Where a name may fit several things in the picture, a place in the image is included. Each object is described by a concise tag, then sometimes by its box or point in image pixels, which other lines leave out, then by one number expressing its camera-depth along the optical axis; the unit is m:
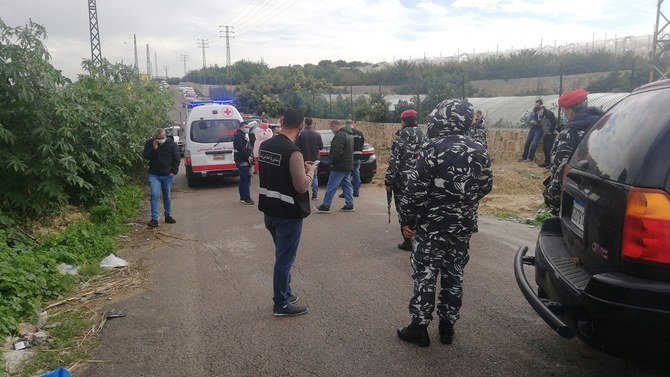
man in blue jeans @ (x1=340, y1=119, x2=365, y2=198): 10.08
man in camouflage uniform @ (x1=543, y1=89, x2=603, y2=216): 4.48
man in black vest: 4.18
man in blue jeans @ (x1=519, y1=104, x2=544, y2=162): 13.76
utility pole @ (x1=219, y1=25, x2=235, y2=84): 62.31
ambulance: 12.67
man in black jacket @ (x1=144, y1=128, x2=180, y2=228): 8.34
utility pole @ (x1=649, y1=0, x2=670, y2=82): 15.04
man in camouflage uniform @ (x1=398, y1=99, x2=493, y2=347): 3.54
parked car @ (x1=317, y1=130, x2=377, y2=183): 12.98
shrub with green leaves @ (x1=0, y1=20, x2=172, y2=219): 6.50
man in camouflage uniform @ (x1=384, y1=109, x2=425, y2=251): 6.31
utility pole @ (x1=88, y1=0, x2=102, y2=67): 27.12
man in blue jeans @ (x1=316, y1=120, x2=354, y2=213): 9.05
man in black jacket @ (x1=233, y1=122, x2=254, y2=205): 10.59
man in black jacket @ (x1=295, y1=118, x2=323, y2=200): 9.43
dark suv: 2.29
